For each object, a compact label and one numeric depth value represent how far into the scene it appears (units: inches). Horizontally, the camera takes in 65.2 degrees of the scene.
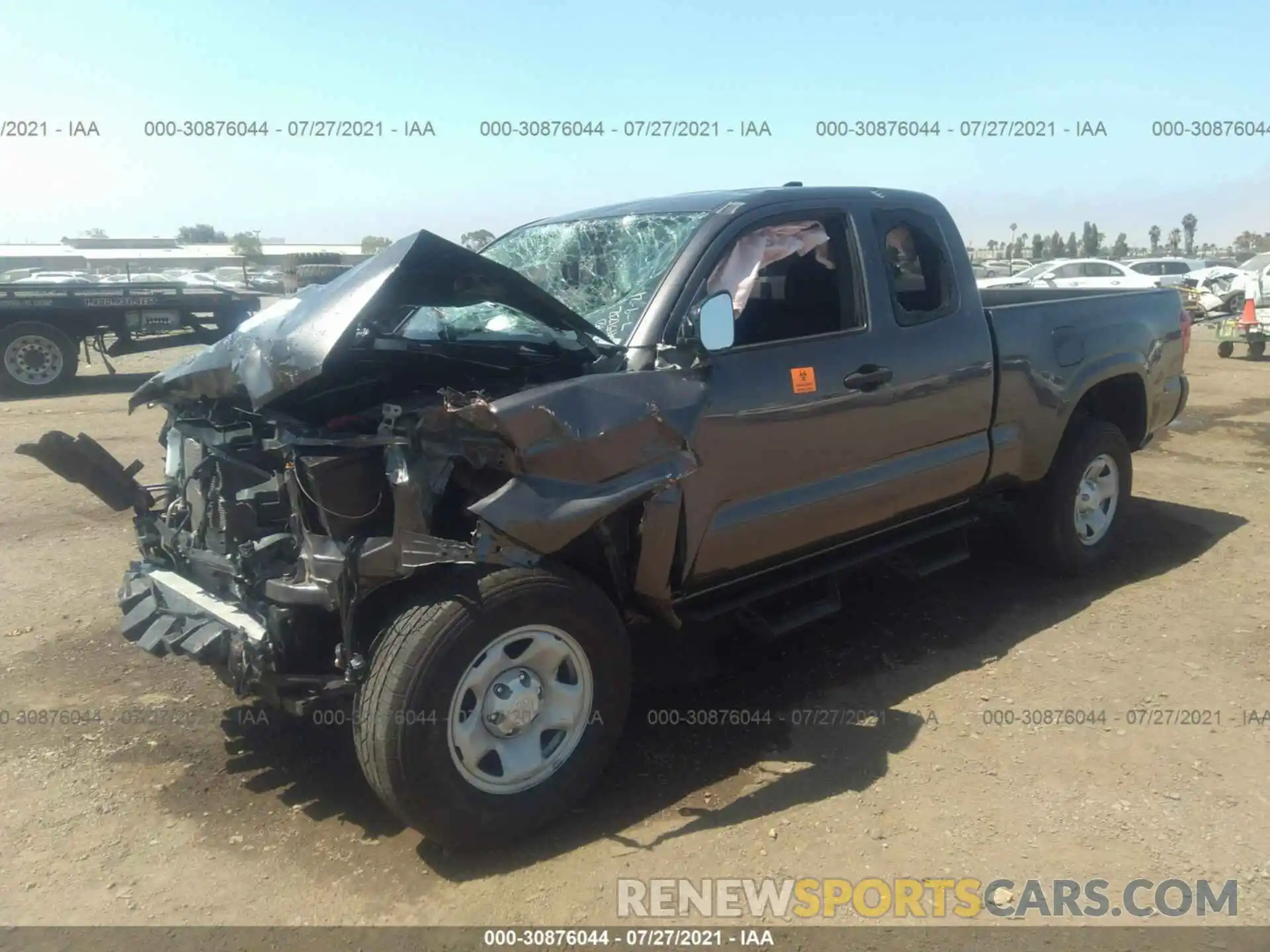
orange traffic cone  603.5
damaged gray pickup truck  119.6
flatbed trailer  530.6
